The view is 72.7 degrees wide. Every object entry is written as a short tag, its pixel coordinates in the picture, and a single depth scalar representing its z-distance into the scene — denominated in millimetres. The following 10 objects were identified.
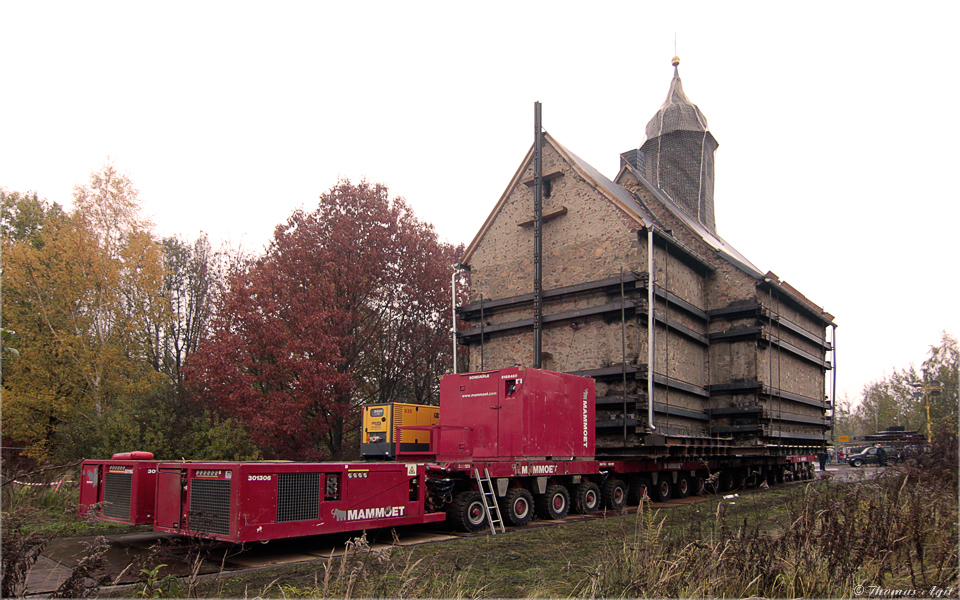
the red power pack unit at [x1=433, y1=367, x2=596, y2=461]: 12867
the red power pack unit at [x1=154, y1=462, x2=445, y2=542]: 8195
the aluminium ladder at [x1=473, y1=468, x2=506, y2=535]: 11313
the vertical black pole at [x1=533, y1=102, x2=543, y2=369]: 19320
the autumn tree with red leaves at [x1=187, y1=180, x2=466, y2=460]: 21734
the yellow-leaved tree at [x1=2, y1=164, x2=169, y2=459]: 23672
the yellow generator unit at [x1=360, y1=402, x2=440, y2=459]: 15430
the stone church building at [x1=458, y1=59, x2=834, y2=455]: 17859
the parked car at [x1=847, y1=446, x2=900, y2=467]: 39125
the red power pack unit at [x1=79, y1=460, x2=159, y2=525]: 9703
